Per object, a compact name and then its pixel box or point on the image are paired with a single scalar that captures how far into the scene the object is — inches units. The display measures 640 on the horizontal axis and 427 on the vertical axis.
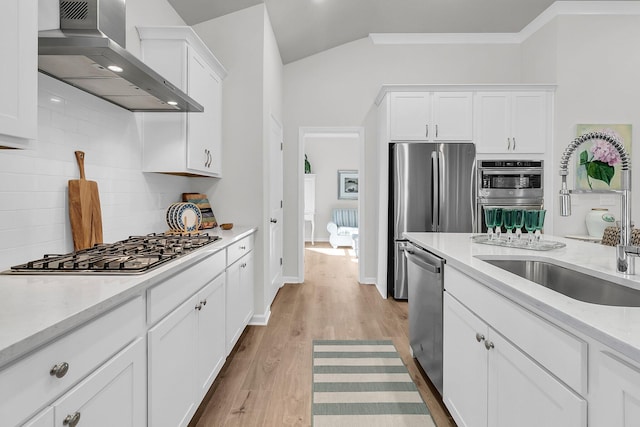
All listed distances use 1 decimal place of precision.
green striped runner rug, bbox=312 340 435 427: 76.9
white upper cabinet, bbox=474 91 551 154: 162.1
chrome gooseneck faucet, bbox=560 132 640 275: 48.9
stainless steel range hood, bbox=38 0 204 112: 54.6
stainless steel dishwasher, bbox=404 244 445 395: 81.7
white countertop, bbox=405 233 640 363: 30.6
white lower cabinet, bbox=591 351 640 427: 28.7
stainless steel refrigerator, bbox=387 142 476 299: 159.3
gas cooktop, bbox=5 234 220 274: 53.1
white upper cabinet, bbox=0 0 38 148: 41.5
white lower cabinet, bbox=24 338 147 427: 35.0
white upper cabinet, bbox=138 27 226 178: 99.0
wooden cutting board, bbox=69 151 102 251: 70.8
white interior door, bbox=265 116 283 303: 150.2
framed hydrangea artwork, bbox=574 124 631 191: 156.3
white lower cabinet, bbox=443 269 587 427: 39.0
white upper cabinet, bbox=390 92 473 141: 164.2
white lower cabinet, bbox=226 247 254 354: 98.2
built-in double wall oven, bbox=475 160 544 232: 160.2
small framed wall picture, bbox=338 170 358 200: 353.7
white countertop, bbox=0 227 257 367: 30.4
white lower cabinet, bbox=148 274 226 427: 55.5
